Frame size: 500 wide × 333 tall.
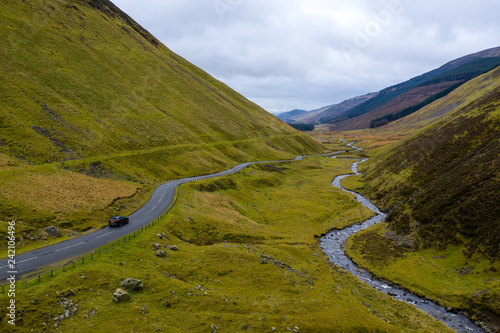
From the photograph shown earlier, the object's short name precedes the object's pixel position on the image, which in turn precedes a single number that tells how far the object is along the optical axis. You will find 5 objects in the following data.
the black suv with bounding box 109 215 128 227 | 44.75
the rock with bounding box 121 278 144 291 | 28.31
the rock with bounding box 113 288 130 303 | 26.36
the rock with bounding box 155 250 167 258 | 36.92
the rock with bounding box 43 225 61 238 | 38.22
